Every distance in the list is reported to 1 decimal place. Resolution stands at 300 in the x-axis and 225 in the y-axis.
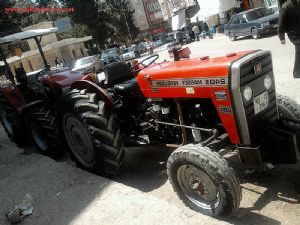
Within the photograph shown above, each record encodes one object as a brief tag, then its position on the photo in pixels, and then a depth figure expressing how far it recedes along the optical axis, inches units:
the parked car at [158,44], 1504.1
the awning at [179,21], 1404.1
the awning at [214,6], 888.1
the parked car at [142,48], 1338.8
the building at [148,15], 2392.6
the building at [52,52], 1309.6
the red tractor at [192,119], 112.1
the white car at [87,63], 796.9
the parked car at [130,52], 1093.7
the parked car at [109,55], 984.0
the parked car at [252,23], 577.2
